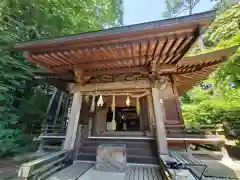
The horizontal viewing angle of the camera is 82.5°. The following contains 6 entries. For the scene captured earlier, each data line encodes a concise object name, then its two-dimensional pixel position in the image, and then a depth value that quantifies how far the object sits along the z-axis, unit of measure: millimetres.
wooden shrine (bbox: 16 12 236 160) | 2518
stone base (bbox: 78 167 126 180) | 2793
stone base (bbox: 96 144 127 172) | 3172
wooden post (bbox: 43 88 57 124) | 7374
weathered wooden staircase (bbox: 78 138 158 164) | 3633
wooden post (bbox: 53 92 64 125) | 7947
